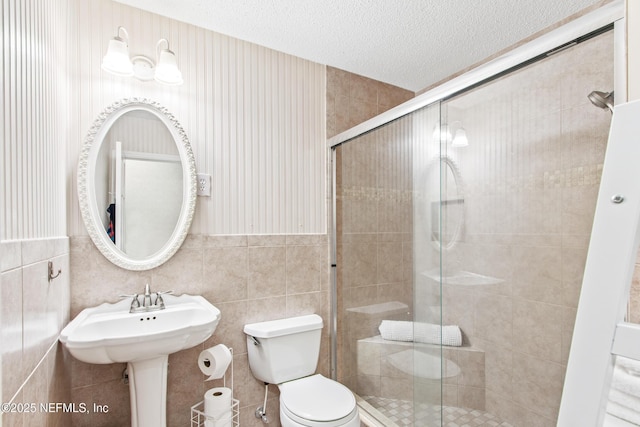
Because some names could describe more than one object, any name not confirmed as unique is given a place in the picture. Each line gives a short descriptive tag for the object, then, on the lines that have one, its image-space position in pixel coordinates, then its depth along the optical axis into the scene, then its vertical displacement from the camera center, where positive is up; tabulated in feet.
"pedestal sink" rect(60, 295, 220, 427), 3.92 -1.68
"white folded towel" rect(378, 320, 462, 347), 4.73 -1.90
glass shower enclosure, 3.42 -0.43
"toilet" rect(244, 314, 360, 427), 4.92 -2.90
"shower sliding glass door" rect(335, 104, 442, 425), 4.84 -0.92
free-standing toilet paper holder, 5.09 -3.40
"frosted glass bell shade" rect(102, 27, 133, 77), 4.79 +2.24
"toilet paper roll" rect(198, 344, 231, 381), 5.03 -2.37
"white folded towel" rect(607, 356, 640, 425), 1.71 -0.97
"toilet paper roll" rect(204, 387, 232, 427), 5.09 -3.12
